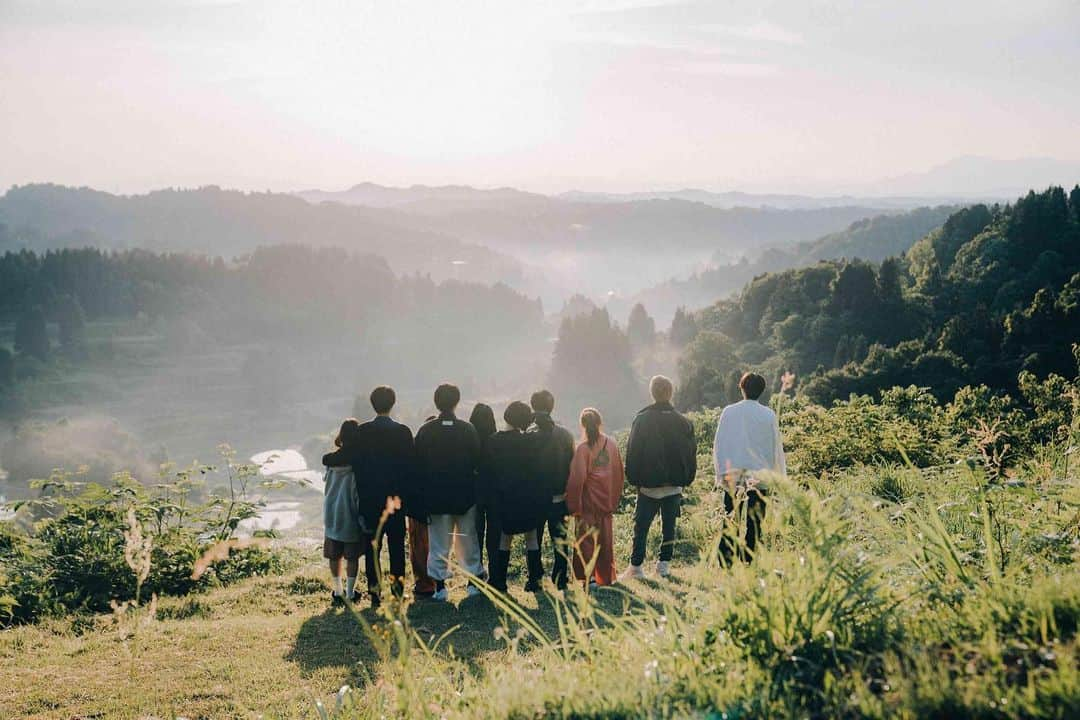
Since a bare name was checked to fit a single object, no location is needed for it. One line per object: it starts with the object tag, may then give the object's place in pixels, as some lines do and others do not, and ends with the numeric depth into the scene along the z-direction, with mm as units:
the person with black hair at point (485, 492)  7965
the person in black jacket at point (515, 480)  7777
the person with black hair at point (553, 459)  7809
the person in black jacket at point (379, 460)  7758
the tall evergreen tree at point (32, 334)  165375
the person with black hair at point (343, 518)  7957
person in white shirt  7102
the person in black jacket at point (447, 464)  7836
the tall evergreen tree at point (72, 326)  175550
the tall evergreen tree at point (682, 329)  111125
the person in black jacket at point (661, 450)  8078
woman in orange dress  7930
